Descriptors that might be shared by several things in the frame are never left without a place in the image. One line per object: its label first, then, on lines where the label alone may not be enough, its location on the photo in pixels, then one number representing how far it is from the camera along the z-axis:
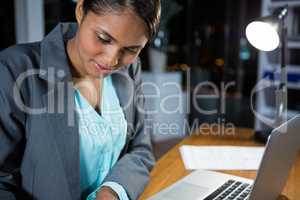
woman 0.87
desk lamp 1.37
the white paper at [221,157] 1.29
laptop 0.75
